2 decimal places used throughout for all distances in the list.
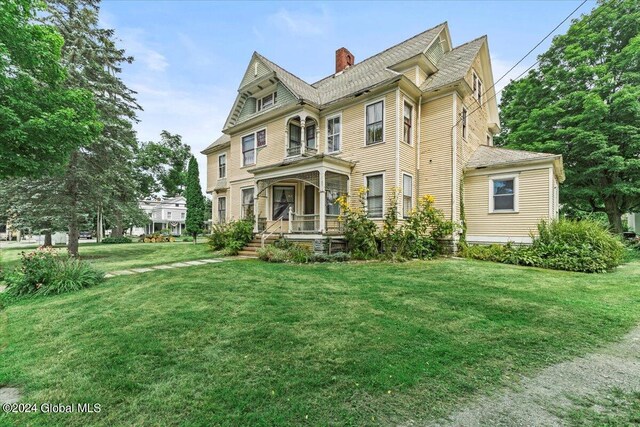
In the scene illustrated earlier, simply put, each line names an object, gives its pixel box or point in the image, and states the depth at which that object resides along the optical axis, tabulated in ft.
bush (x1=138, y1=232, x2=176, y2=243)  89.60
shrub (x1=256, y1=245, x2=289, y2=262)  34.53
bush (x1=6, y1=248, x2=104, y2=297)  22.00
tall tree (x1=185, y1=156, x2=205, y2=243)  70.54
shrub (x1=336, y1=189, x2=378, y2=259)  35.55
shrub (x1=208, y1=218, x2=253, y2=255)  42.60
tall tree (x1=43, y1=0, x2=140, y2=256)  43.88
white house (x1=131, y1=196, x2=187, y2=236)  173.78
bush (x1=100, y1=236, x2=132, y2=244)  86.63
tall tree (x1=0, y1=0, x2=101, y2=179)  22.93
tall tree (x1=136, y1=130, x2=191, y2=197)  111.14
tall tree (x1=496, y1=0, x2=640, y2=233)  48.44
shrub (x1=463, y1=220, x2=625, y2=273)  29.22
